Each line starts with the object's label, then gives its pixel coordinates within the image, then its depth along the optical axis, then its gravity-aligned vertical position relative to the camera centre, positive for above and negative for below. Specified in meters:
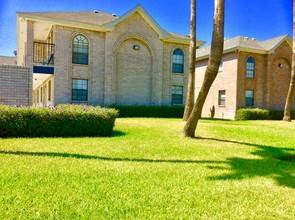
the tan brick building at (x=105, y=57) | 18.20 +3.62
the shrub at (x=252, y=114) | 23.09 -1.05
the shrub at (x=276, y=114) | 24.80 -1.08
